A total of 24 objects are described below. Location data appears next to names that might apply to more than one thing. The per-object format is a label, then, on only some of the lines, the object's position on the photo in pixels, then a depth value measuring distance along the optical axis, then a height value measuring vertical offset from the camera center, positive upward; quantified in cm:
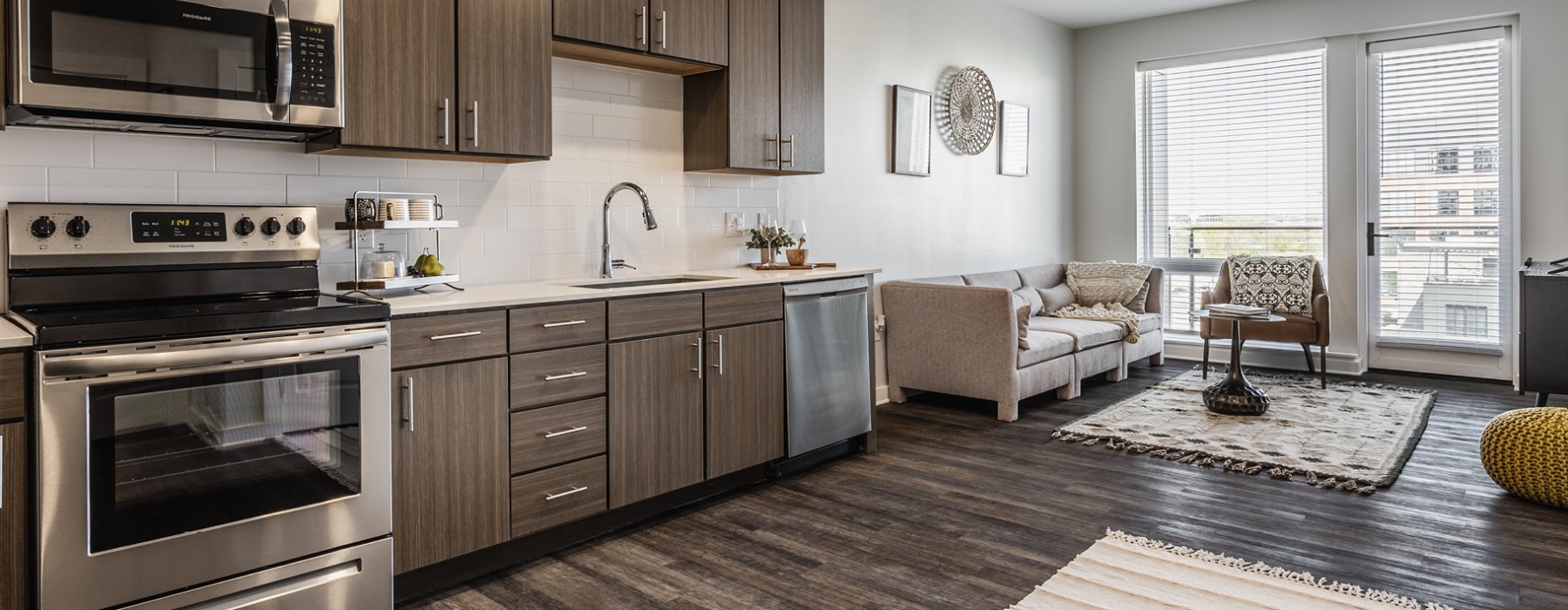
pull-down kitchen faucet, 363 +27
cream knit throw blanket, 605 -16
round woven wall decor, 597 +119
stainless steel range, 199 -28
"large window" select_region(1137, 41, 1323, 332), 655 +95
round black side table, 489 -55
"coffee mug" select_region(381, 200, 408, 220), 289 +26
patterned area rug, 388 -68
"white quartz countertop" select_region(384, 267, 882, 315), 259 +0
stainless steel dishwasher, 379 -29
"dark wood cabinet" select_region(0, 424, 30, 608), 194 -47
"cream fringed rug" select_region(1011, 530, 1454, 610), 250 -83
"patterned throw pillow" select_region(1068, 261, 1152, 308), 652 +7
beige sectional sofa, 488 -30
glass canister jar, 288 +9
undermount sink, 358 +4
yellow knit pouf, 322 -58
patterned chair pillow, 602 +5
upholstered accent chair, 569 -24
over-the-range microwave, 217 +57
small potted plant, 436 +24
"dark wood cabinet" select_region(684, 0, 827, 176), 391 +85
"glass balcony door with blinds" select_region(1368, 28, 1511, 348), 588 +68
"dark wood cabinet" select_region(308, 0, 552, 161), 269 +66
